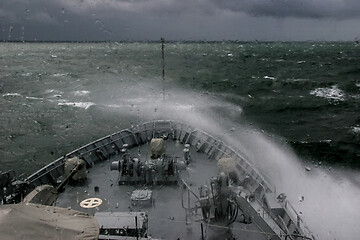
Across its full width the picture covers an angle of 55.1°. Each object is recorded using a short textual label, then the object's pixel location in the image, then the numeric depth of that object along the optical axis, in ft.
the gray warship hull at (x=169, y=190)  54.95
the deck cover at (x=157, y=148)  86.12
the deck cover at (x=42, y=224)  36.24
